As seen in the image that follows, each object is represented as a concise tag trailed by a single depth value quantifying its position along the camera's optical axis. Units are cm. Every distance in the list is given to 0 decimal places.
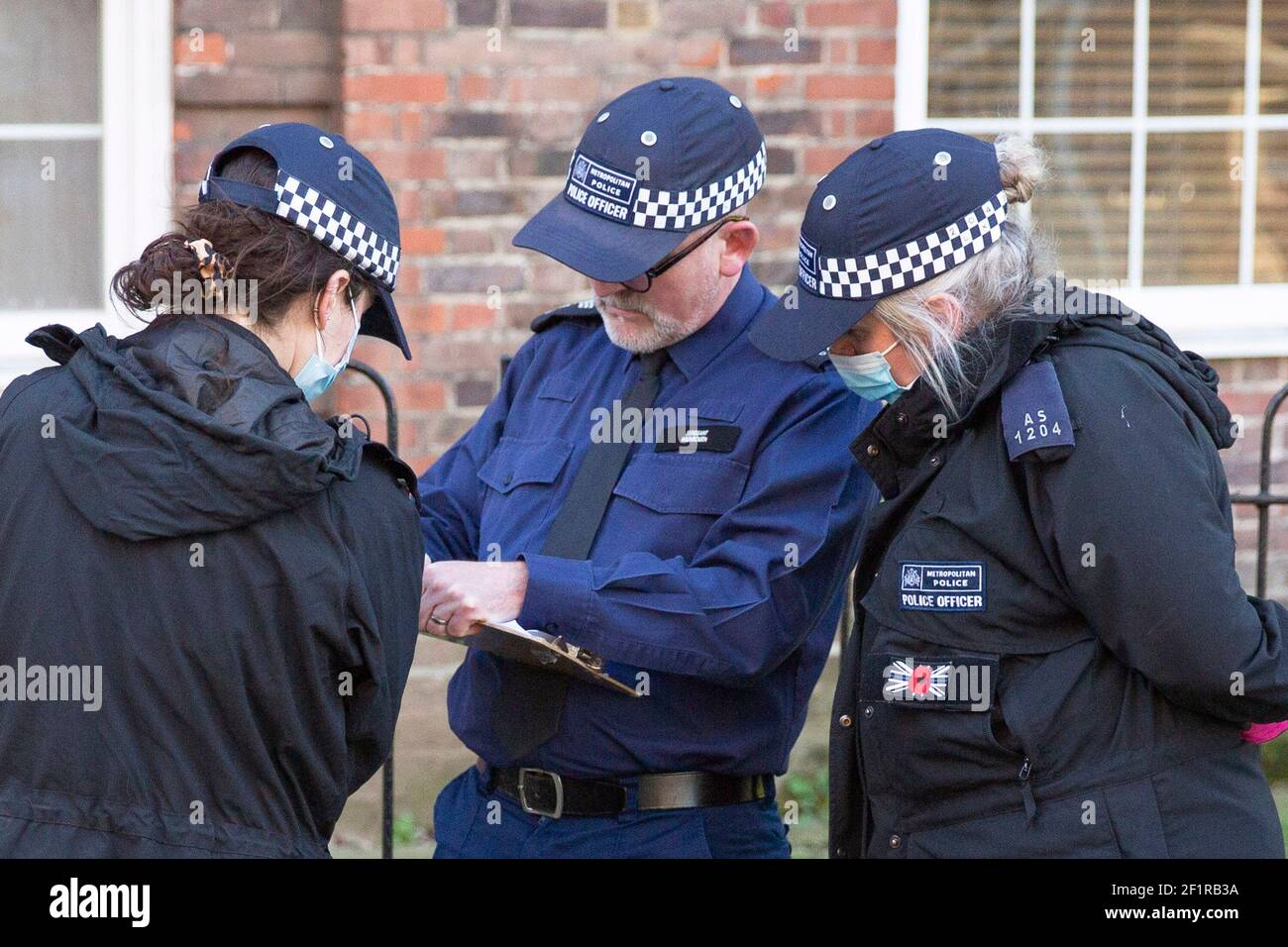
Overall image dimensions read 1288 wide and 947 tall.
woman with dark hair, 379
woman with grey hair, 417
